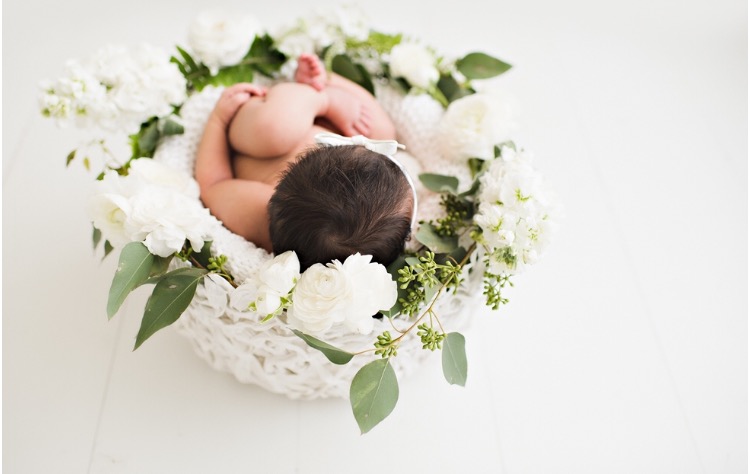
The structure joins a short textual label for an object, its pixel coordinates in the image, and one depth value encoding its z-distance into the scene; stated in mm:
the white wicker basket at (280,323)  987
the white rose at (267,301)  843
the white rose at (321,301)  838
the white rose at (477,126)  1134
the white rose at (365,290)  845
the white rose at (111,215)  918
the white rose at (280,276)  856
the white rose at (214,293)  933
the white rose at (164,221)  907
